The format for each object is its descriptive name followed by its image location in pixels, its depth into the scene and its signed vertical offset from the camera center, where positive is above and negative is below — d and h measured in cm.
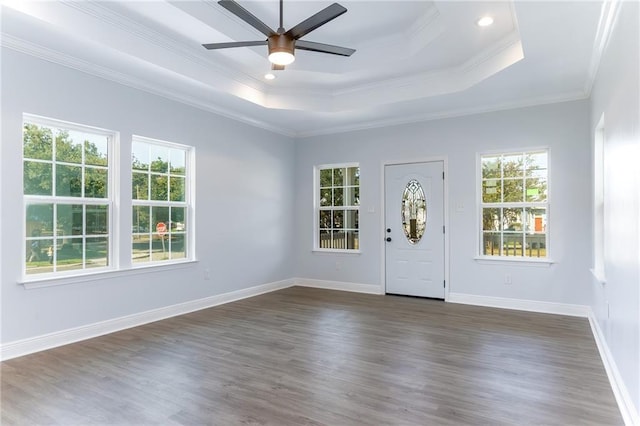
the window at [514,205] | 514 +13
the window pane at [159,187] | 479 +34
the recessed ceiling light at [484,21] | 353 +179
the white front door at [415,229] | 582 -23
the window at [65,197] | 363 +18
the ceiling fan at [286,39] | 262 +137
